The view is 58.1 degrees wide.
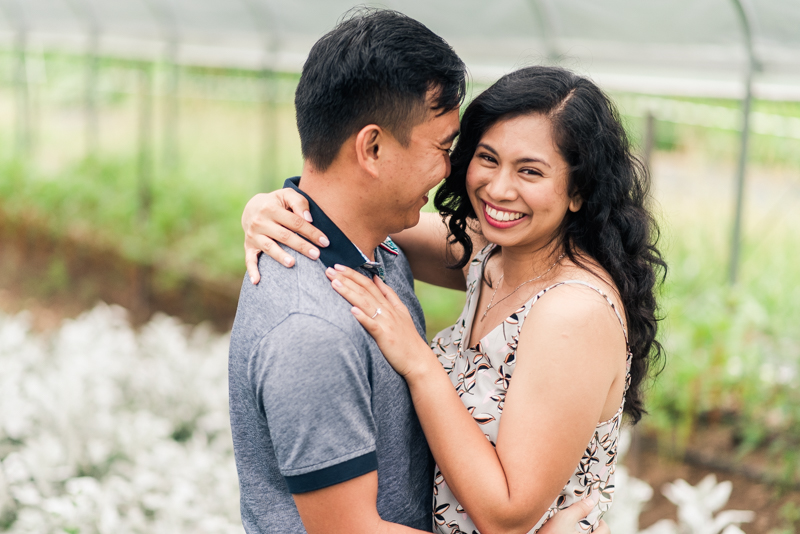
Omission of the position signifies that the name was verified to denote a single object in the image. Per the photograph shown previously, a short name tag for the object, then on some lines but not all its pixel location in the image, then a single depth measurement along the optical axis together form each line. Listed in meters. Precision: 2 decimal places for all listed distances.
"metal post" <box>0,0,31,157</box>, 9.41
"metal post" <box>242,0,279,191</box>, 6.42
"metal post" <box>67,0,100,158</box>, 8.20
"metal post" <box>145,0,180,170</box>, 7.28
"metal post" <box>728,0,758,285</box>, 3.98
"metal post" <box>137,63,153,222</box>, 7.79
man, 1.38
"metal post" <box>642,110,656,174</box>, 4.79
